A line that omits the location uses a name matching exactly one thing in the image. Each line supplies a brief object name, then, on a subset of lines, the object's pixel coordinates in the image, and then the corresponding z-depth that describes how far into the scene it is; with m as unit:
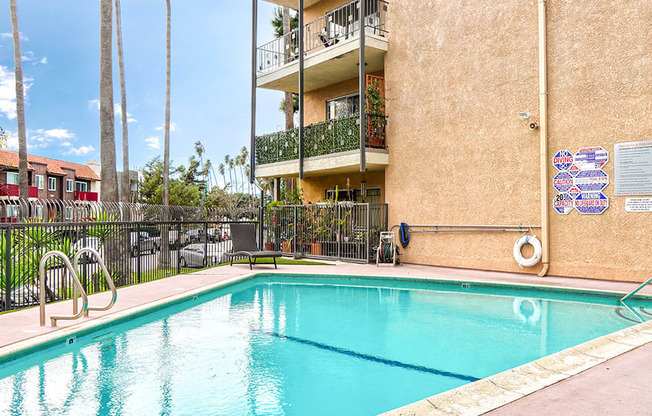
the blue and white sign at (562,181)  10.00
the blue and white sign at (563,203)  9.99
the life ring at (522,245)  10.38
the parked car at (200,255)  13.12
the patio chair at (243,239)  12.90
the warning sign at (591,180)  9.55
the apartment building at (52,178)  38.69
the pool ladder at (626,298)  6.84
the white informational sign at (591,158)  9.53
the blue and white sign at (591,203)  9.54
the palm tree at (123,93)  26.08
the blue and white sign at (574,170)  9.86
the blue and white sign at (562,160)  9.98
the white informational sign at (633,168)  8.99
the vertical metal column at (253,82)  16.82
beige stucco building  9.30
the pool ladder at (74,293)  5.76
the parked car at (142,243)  10.34
